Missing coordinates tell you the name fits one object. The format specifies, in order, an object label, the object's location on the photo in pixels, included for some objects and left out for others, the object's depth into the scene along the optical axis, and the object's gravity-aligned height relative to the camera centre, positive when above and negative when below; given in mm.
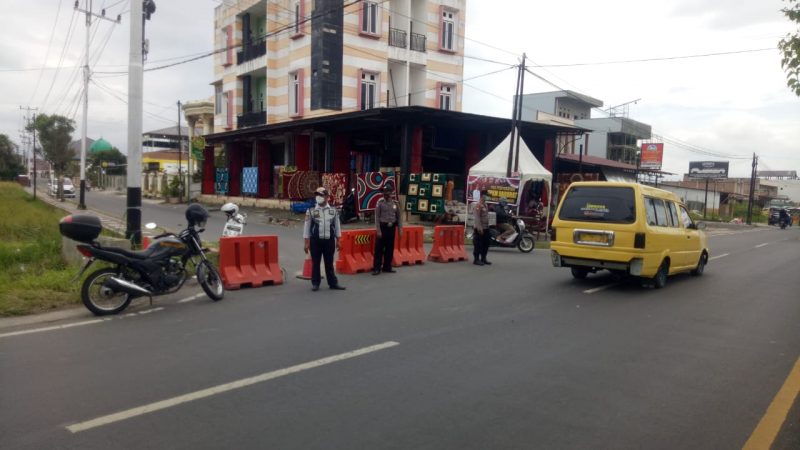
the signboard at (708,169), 61875 +2753
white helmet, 10859 -647
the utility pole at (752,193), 50809 +176
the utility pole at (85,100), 28581 +3534
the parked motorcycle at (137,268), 7543 -1346
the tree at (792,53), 8219 +2067
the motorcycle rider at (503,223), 17125 -1103
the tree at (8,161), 66375 +508
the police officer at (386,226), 11578 -900
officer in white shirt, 9719 -920
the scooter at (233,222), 11070 -915
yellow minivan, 9938 -734
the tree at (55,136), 64188 +3572
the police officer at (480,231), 13312 -1075
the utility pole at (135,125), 11023 +883
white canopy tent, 20953 +722
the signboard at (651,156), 53688 +3374
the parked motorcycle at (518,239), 17031 -1550
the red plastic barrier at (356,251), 11711 -1478
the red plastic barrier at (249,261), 9664 -1484
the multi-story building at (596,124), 51844 +6517
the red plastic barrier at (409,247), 13094 -1507
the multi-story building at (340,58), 29062 +6613
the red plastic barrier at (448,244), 14047 -1500
